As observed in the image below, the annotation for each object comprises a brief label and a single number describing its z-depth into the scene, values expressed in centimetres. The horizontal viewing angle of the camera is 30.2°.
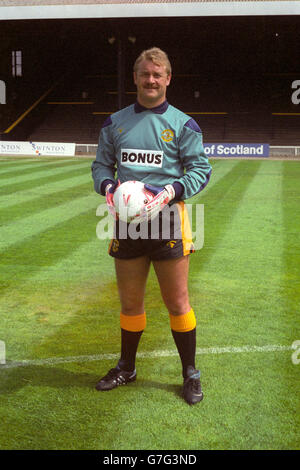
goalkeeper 332
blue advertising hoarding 2706
